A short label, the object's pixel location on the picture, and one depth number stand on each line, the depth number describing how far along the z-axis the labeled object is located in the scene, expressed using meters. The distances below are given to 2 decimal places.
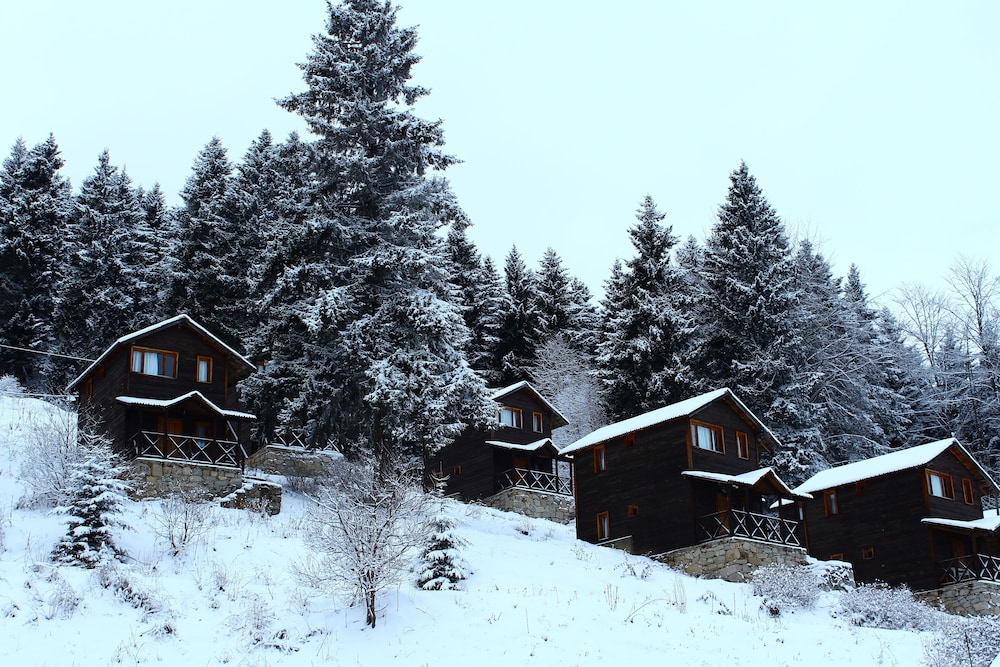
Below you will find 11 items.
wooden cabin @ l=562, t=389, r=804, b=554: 35.75
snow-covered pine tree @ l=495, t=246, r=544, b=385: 61.56
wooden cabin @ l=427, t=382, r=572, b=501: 47.00
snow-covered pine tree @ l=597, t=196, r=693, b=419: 50.56
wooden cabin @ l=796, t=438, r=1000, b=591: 37.31
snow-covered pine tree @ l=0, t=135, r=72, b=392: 53.69
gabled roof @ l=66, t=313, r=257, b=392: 34.39
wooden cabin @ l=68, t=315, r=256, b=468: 33.66
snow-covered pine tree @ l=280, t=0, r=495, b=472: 32.94
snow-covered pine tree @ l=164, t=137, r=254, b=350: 47.34
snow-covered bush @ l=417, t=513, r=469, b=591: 23.33
